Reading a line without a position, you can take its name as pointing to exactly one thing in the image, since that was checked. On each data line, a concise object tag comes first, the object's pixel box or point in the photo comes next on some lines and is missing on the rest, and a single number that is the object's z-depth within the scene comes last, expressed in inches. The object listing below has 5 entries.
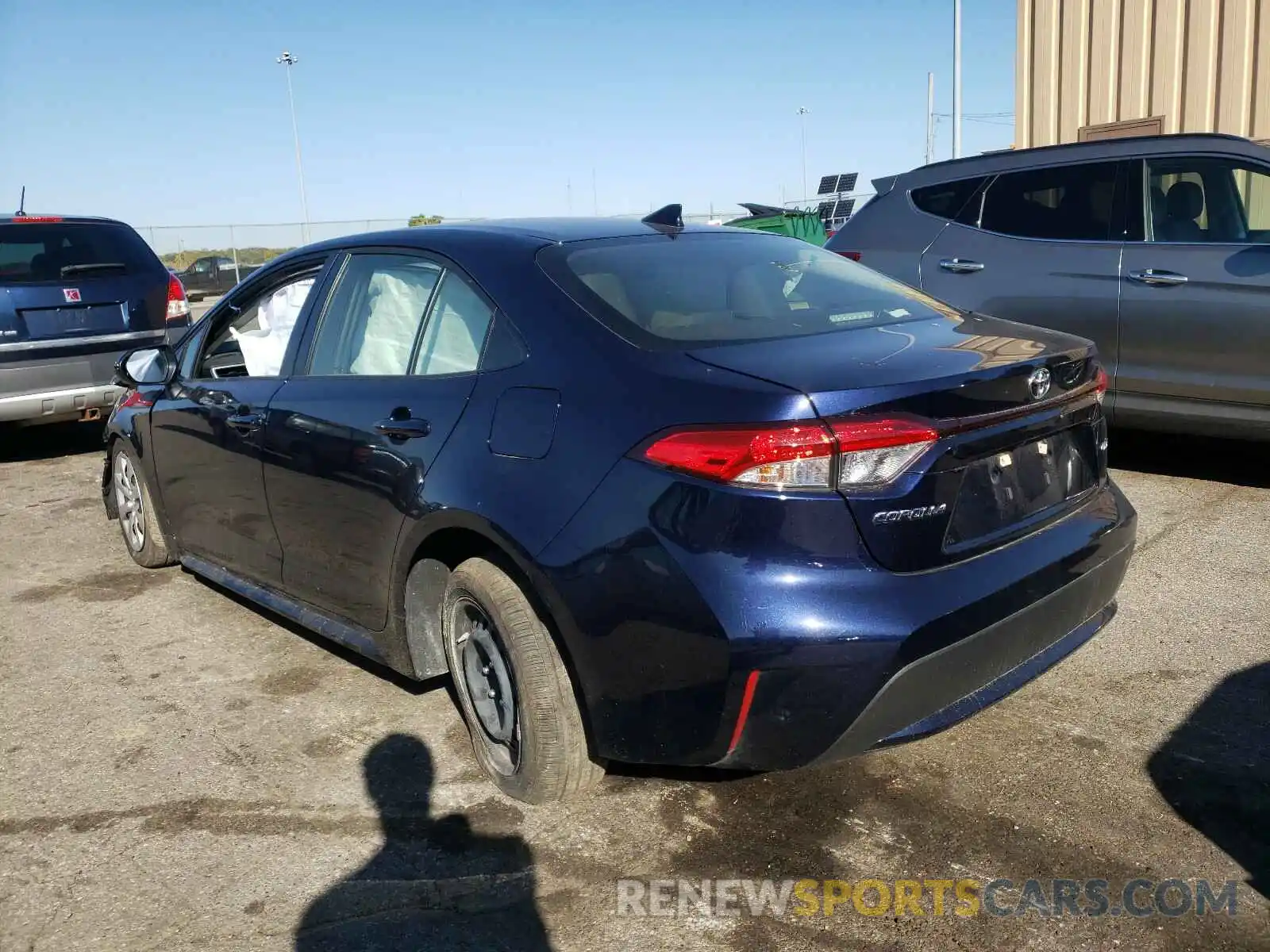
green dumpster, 834.8
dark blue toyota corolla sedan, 95.5
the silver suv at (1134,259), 211.9
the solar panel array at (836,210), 1165.7
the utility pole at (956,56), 914.7
